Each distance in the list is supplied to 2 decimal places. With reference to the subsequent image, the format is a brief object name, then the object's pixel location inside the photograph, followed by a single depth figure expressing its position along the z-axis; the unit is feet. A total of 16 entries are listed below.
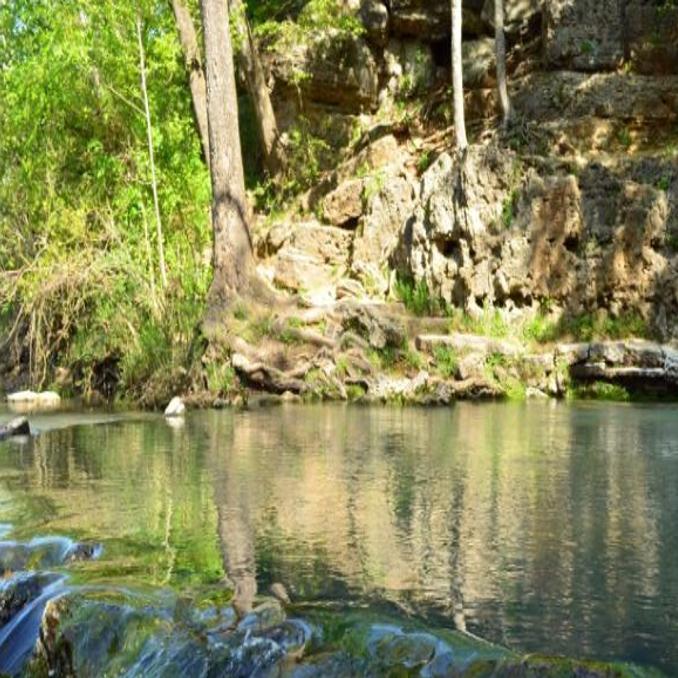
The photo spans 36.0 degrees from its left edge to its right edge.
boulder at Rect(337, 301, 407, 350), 52.95
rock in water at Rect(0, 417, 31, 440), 36.52
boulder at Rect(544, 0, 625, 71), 75.00
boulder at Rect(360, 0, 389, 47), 80.33
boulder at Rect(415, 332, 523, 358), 51.72
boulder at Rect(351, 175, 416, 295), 66.85
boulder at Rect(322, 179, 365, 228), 72.54
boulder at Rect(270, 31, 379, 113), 78.54
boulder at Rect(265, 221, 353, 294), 67.41
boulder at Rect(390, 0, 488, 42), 81.15
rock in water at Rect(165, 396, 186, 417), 44.98
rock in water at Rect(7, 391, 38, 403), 54.95
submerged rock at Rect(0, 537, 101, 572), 17.84
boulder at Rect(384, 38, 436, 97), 82.17
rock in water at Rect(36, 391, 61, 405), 54.13
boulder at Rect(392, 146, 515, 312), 59.06
